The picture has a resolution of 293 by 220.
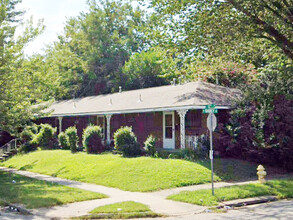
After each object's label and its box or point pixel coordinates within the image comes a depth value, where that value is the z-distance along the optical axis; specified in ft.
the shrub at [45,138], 94.89
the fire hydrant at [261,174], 49.60
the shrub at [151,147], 67.45
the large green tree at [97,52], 141.49
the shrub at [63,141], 89.58
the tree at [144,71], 129.08
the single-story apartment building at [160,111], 68.33
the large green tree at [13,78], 55.93
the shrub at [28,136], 96.56
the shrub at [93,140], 78.95
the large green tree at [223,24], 57.36
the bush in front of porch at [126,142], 68.95
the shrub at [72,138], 83.04
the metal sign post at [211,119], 42.80
